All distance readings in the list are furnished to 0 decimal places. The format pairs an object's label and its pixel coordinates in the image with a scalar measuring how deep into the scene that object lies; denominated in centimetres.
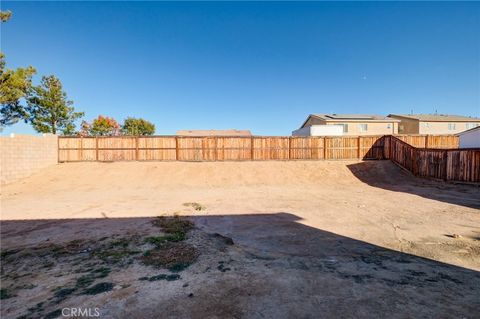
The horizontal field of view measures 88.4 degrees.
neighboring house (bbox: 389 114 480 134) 3606
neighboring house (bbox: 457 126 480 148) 2185
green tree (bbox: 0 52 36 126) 2073
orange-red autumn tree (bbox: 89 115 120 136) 4903
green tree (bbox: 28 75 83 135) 2847
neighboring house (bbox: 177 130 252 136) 3522
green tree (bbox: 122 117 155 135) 5874
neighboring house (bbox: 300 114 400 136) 3216
